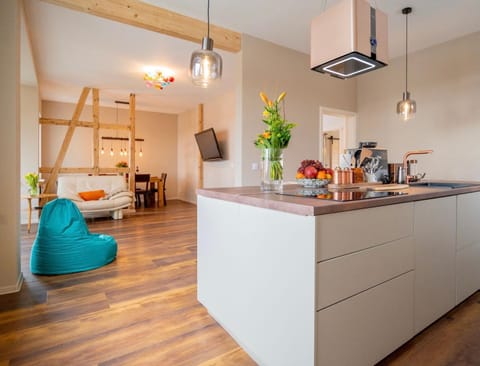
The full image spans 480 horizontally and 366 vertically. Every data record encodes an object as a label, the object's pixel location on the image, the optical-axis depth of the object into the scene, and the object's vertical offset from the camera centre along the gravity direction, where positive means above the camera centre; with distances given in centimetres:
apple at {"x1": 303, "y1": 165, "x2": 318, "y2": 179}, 180 +3
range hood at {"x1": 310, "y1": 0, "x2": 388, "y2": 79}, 167 +90
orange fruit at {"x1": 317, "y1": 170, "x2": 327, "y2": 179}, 179 +2
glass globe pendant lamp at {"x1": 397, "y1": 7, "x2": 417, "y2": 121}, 364 +94
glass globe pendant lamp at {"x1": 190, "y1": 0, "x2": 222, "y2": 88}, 212 +88
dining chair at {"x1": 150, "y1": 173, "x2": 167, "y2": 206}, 810 -39
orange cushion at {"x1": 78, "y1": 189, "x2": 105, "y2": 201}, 585 -41
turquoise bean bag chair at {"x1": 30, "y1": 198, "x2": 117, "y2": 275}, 280 -75
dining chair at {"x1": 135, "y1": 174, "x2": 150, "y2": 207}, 746 -42
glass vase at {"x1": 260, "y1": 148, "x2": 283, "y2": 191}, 186 +6
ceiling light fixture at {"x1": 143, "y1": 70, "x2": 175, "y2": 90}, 531 +196
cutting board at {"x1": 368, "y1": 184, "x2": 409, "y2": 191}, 190 -8
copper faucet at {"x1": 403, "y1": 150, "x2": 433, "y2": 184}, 247 +10
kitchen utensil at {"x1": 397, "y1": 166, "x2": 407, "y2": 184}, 247 +2
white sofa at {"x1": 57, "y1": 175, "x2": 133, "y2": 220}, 565 -37
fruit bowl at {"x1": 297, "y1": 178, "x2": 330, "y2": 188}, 180 -4
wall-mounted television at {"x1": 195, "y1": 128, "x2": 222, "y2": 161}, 678 +81
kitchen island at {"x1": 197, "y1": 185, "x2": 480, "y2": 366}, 118 -50
